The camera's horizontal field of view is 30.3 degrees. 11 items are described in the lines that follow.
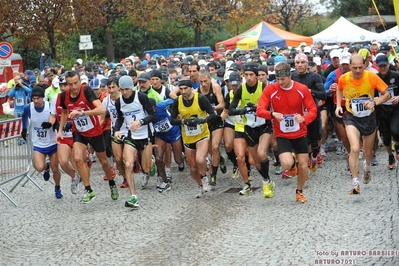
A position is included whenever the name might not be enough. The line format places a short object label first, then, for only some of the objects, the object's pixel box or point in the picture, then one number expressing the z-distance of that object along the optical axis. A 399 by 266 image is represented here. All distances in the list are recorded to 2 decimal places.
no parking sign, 20.58
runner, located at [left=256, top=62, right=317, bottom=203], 9.83
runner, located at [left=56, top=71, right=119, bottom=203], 10.54
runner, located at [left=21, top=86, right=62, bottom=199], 11.69
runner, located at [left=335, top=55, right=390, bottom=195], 10.05
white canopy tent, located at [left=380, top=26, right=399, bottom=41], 40.04
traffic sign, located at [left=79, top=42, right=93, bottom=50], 29.38
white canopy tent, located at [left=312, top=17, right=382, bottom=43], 39.88
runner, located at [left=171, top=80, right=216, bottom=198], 11.14
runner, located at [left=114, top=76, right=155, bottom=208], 10.84
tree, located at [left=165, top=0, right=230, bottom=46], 46.25
